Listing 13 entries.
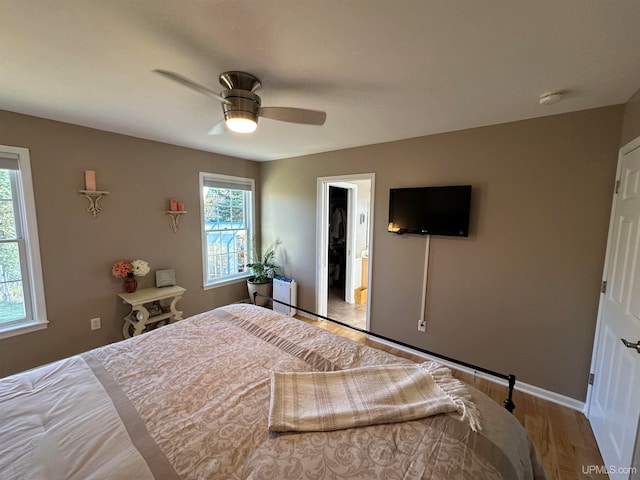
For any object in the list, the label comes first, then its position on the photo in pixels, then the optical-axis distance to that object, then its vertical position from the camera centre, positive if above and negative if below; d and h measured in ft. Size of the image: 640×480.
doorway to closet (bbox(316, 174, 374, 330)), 11.82 -1.83
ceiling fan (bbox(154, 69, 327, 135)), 4.86 +2.03
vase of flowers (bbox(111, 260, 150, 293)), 8.93 -1.97
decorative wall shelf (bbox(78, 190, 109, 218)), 8.30 +0.51
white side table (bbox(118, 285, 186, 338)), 8.80 -3.41
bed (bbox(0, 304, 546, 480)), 2.85 -2.77
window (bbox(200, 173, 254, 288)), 11.87 -0.50
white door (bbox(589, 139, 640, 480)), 4.57 -2.39
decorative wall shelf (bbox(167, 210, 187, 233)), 10.46 -0.10
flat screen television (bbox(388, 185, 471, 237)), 7.86 +0.27
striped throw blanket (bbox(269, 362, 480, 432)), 3.44 -2.68
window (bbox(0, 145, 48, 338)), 7.20 -1.06
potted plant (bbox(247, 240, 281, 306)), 12.62 -2.93
